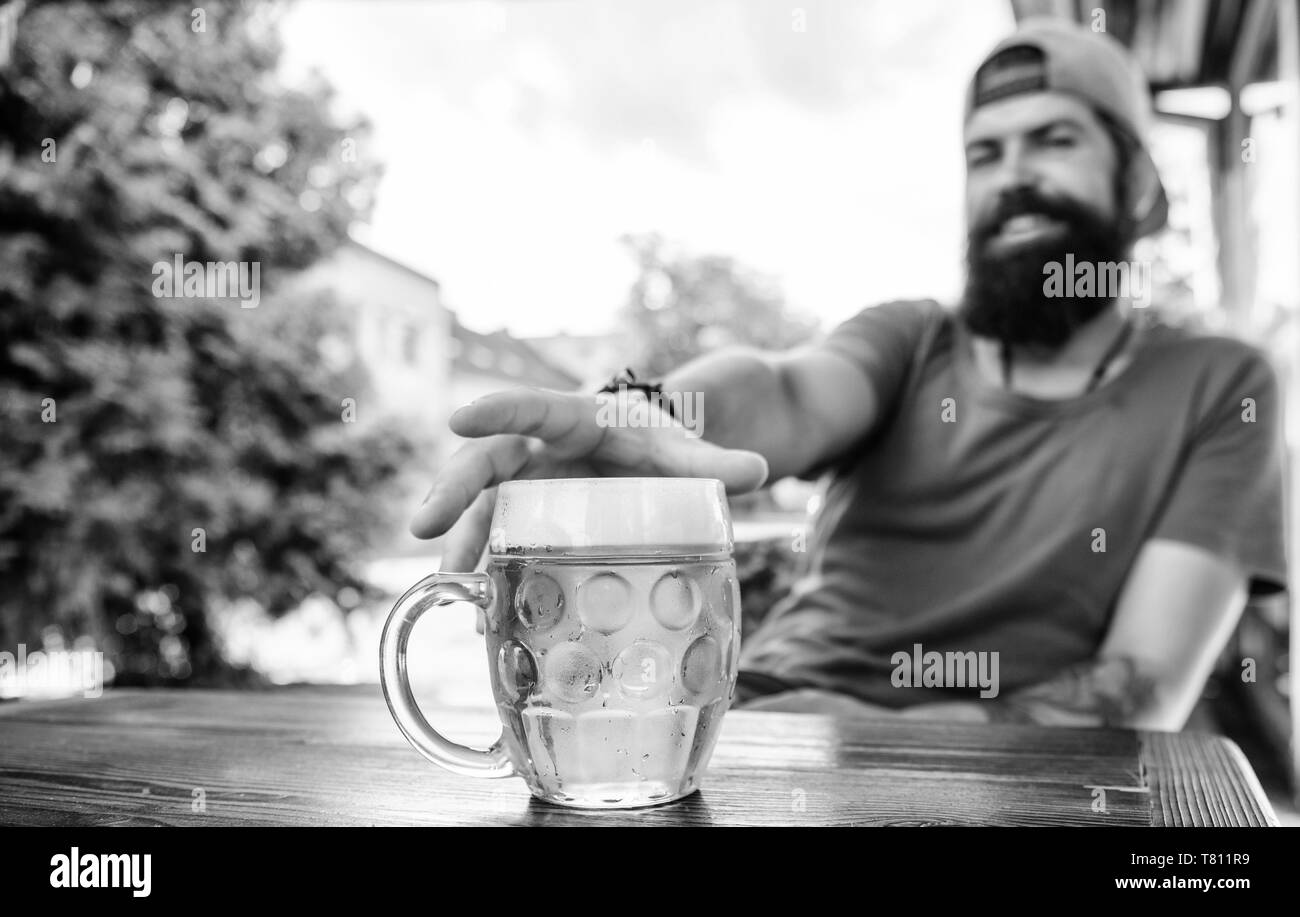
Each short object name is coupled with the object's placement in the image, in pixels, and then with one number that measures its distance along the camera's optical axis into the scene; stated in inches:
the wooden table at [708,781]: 20.5
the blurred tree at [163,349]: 143.2
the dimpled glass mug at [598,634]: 19.7
